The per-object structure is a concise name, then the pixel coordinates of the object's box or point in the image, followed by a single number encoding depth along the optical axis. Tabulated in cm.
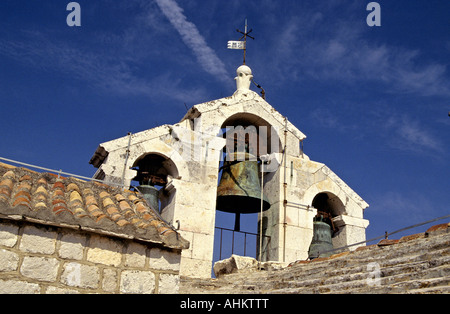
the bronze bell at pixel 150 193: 855
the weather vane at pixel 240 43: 1071
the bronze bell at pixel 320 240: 941
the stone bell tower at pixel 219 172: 855
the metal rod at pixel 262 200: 920
